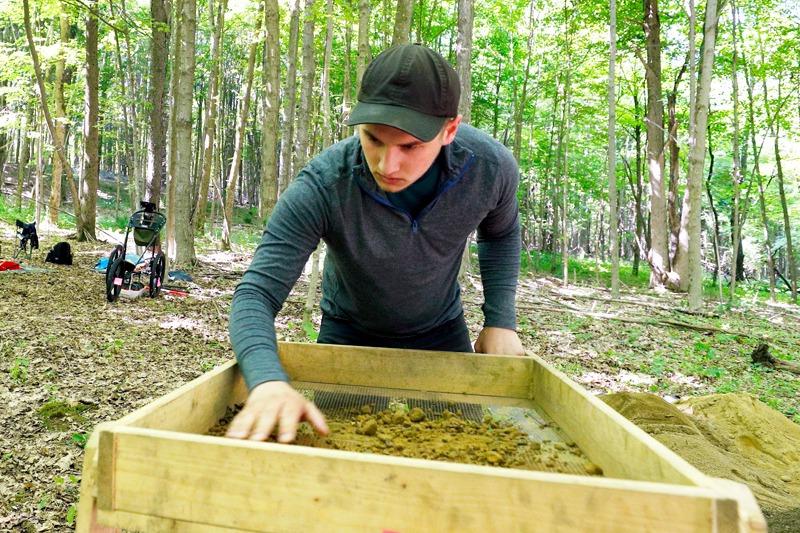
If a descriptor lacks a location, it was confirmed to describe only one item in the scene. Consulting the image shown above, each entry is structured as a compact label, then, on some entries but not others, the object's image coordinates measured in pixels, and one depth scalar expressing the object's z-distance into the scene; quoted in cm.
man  151
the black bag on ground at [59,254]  1006
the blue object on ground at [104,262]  803
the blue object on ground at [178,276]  926
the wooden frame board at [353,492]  90
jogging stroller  748
